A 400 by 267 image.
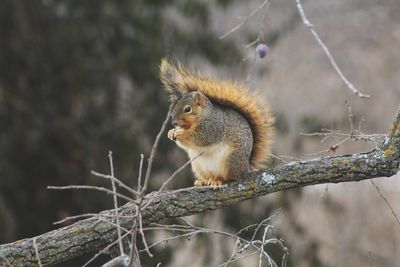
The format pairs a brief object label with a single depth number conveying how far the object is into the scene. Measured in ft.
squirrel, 23.41
